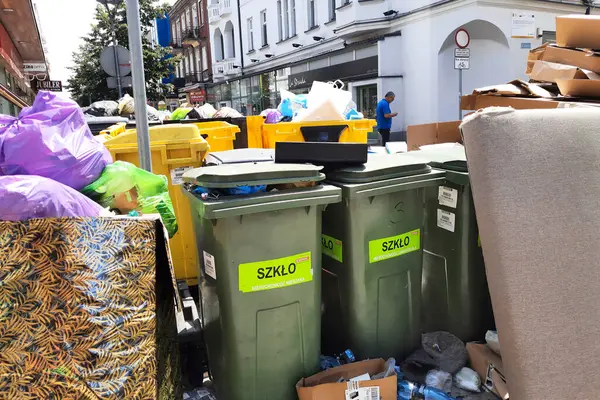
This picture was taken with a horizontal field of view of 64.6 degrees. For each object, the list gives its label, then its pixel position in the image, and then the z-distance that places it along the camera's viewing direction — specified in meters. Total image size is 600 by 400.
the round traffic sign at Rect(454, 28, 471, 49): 9.56
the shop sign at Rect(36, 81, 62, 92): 19.28
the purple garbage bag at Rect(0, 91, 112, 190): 2.20
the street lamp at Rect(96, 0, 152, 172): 2.64
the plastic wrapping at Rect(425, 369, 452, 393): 2.42
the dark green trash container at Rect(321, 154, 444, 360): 2.41
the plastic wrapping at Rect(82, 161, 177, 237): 2.46
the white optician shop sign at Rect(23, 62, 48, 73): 20.69
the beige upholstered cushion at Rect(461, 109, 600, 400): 1.96
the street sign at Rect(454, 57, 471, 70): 9.62
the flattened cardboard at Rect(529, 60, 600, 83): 3.61
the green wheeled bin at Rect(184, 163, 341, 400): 2.09
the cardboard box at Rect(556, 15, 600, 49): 3.80
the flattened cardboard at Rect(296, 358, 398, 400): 2.15
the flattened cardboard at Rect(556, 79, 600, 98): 3.53
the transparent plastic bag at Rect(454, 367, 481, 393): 2.43
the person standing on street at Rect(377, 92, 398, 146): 11.62
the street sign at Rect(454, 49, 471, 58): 9.60
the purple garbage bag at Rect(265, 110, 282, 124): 6.15
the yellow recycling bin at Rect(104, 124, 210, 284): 3.50
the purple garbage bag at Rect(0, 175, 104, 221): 1.74
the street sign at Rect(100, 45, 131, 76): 5.83
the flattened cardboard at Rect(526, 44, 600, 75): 3.69
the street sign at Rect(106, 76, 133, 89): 5.98
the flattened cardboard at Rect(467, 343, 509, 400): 2.33
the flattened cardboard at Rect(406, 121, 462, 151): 4.38
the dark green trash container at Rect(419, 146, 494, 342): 2.72
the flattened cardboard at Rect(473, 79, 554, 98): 3.86
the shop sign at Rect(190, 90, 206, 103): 31.13
